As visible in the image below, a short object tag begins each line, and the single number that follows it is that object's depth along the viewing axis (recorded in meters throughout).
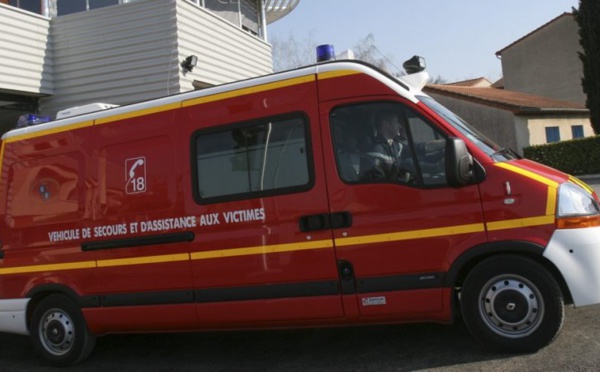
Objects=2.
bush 20.62
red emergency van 4.32
